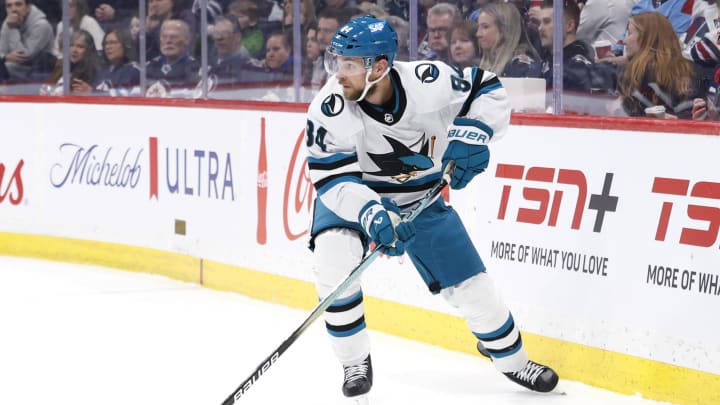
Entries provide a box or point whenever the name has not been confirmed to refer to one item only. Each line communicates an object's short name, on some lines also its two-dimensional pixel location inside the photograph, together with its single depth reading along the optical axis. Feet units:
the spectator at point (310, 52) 35.96
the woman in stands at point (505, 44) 29.28
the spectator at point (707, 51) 24.70
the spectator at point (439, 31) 31.15
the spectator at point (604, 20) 26.73
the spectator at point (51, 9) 44.24
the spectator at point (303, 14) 35.86
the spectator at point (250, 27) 37.84
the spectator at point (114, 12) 42.40
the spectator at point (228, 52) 38.56
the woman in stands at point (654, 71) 25.32
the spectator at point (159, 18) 40.49
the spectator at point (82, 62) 44.02
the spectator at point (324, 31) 34.60
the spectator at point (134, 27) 42.26
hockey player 22.51
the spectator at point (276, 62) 36.99
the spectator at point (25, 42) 44.48
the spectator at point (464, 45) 30.59
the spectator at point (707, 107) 24.55
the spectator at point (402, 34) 32.50
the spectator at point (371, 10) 33.02
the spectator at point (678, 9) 25.20
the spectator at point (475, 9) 30.28
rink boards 23.72
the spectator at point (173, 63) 40.66
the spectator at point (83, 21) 43.67
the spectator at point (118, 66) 42.90
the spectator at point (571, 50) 27.66
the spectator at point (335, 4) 34.03
